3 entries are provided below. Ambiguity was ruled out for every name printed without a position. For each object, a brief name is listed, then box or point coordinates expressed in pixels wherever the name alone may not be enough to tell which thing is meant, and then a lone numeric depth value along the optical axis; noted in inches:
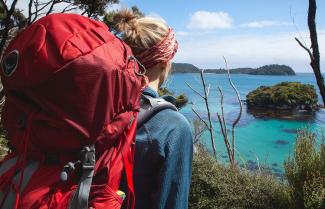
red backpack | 39.5
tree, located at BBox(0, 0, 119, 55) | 337.5
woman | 47.5
